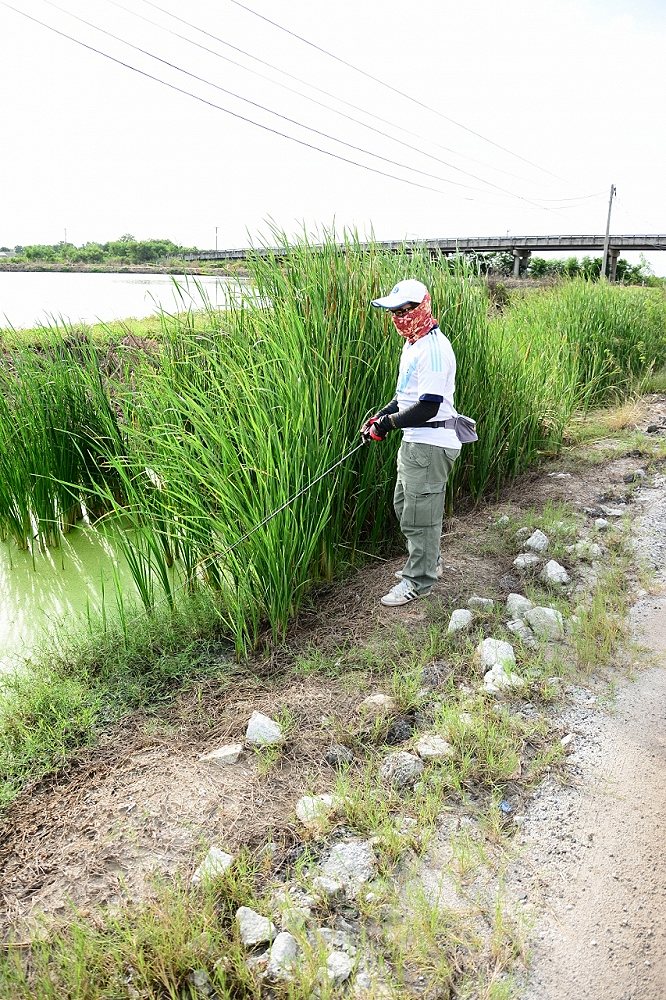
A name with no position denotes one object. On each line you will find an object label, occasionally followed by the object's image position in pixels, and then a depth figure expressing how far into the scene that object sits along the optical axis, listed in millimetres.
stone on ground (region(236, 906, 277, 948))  1776
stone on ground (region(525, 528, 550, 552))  4055
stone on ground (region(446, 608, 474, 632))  3199
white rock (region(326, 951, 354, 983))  1684
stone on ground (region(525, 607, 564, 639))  3199
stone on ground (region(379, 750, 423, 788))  2332
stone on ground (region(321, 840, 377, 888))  1964
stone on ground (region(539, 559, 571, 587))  3682
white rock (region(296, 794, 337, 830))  2137
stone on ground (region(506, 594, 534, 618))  3347
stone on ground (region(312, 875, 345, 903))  1899
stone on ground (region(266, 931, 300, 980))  1692
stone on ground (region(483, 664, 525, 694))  2776
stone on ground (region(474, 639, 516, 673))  2906
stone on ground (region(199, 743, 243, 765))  2473
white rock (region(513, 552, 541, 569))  3836
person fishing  3148
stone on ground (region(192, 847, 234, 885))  1944
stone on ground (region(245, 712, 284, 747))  2521
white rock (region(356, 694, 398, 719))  2654
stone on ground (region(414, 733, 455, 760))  2412
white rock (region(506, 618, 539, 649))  3125
